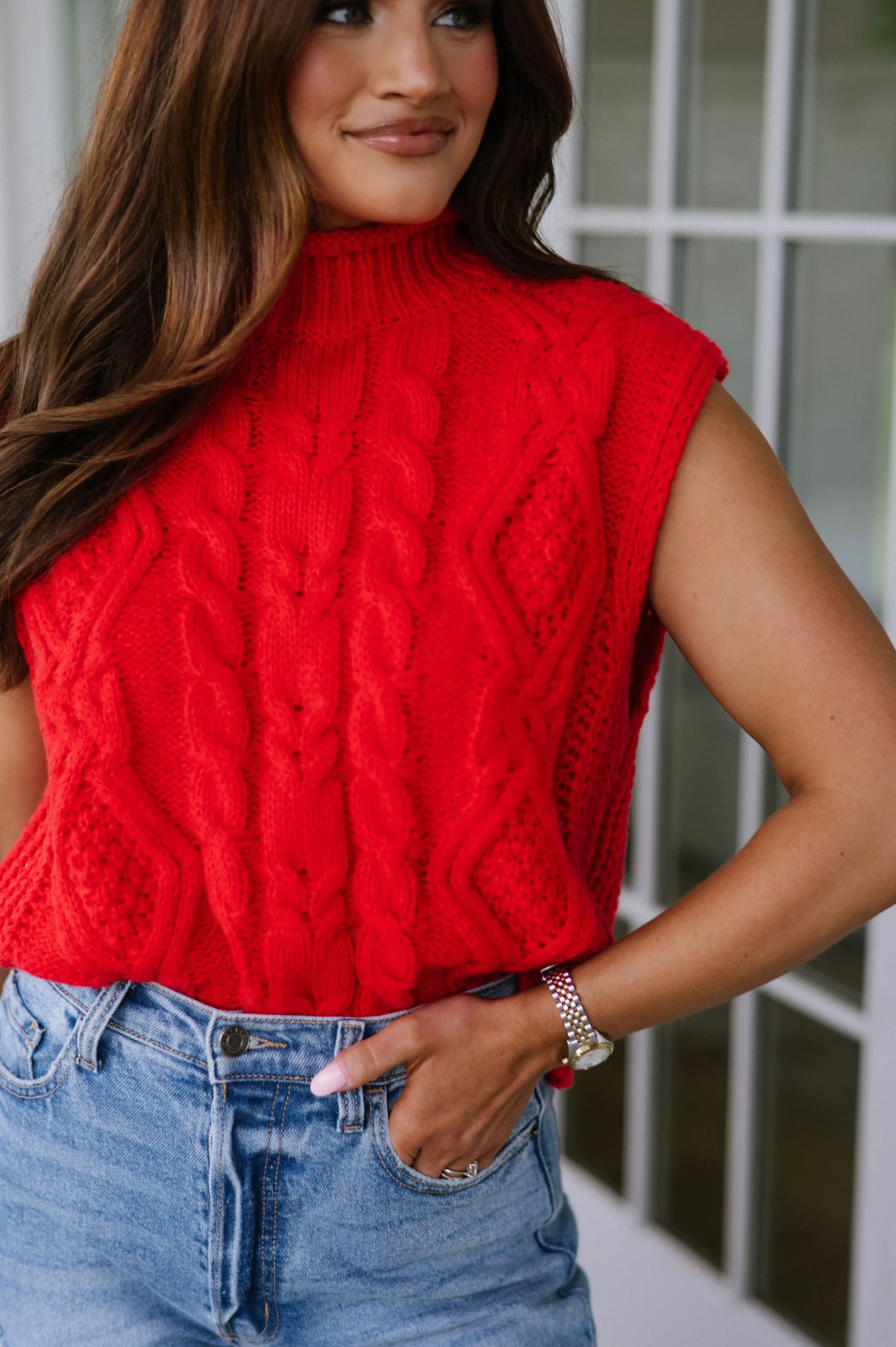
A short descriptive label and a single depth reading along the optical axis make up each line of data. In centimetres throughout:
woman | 111
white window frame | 170
